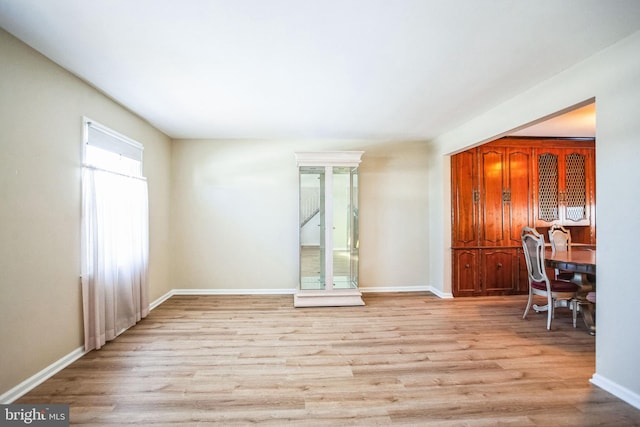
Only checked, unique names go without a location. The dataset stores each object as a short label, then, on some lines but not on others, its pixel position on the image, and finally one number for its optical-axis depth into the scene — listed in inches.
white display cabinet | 165.6
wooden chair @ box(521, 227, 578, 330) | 127.6
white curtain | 104.2
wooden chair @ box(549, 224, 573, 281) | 163.2
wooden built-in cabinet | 177.5
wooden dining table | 113.5
